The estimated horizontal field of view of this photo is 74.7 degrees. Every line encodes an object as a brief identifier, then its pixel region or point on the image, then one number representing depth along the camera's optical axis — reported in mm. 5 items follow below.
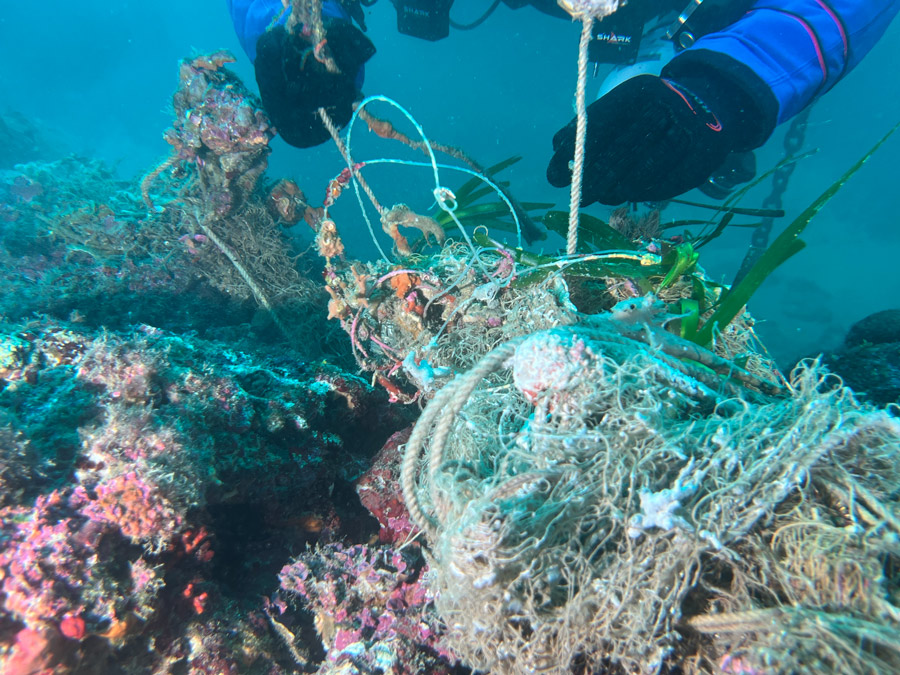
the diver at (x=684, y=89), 611
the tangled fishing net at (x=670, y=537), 302
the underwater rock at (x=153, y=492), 463
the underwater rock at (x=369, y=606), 485
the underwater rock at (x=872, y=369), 630
